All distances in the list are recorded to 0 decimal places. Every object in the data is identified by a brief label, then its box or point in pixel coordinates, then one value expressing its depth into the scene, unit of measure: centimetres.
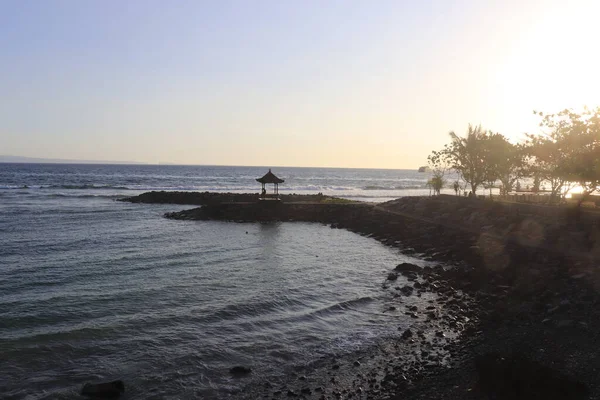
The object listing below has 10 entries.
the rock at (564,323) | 1169
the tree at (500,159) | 3509
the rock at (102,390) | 876
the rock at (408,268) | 1979
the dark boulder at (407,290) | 1628
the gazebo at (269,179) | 4222
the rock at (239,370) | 1001
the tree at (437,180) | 4525
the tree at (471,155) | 3729
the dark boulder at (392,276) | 1843
